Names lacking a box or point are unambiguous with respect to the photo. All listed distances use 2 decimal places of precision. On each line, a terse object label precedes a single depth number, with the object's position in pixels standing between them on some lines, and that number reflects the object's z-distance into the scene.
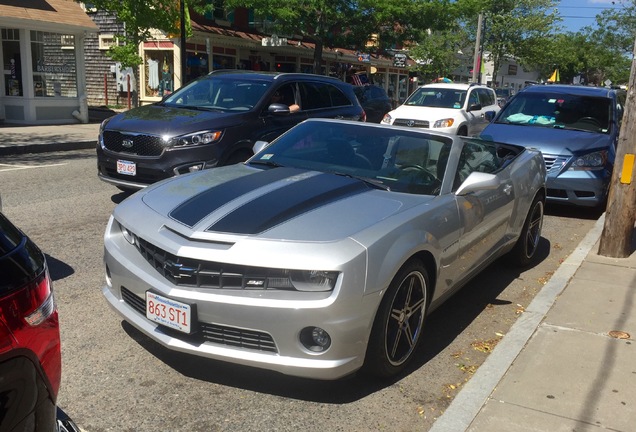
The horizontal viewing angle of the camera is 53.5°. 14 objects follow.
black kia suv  7.51
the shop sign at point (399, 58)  33.44
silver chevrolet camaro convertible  3.29
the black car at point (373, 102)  19.91
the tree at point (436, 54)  38.97
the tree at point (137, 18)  17.77
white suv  15.27
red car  1.80
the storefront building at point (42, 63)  17.27
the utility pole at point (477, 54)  31.63
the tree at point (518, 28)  41.22
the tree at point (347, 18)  24.61
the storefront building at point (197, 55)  25.41
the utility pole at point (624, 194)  6.51
